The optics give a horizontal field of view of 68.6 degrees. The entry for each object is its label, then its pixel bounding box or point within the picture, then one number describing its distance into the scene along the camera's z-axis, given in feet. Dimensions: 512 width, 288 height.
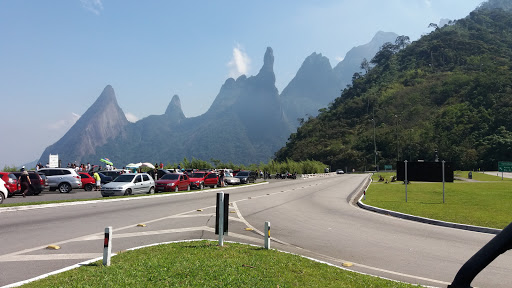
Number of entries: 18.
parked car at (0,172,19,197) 73.92
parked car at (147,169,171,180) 123.83
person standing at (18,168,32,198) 73.56
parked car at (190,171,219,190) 112.23
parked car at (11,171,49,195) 77.03
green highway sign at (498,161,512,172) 154.18
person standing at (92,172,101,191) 101.65
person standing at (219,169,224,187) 126.11
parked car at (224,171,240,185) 147.64
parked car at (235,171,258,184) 155.75
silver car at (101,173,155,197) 78.84
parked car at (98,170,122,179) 113.05
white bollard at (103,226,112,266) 20.76
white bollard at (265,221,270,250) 26.66
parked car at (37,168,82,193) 91.71
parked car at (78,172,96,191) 101.93
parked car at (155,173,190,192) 95.66
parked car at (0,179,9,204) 62.64
